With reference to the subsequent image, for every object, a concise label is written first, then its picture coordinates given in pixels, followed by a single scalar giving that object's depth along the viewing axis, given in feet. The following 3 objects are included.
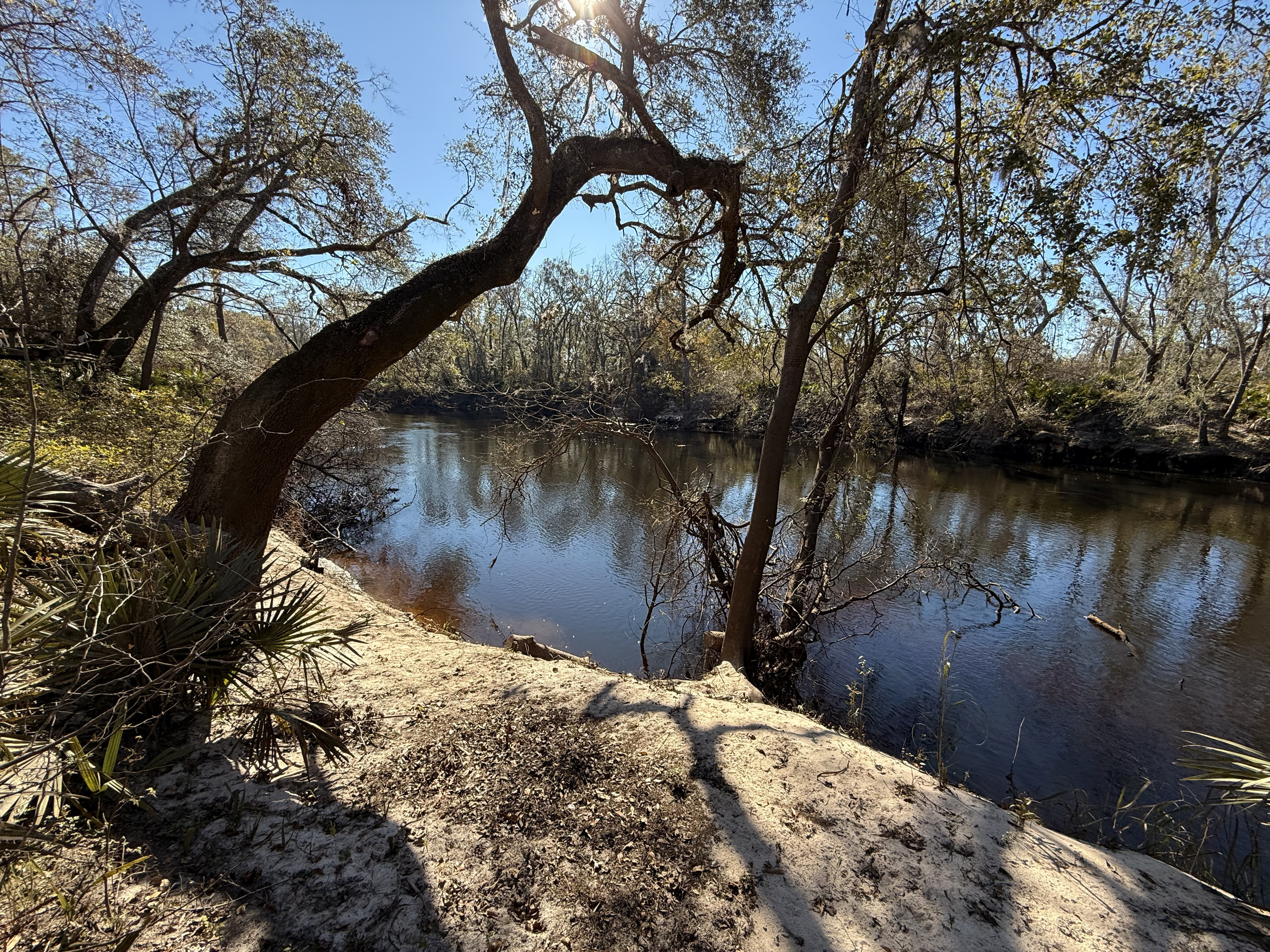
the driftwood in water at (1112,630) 28.34
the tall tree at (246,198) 27.94
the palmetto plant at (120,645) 7.09
